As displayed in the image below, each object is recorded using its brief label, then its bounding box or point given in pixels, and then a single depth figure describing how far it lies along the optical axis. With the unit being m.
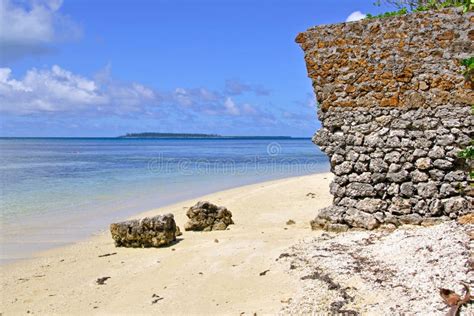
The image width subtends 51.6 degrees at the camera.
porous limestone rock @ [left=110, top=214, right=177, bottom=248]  8.34
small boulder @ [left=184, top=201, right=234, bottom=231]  9.72
